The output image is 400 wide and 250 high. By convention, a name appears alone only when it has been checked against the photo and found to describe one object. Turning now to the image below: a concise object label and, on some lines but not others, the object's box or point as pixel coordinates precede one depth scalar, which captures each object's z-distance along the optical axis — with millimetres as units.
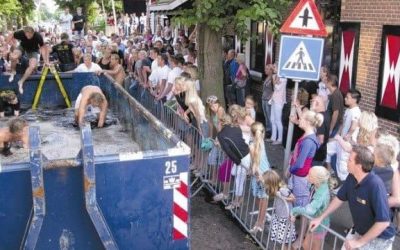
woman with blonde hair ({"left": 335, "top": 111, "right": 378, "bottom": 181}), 5621
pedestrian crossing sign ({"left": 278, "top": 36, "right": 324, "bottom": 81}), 5973
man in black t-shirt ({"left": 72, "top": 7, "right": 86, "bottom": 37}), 23875
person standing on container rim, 11496
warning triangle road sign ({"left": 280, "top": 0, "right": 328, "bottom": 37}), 5969
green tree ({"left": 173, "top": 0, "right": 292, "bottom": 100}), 8281
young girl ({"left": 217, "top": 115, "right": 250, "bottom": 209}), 6184
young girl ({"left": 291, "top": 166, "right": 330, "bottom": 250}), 4703
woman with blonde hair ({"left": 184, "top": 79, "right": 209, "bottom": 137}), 7623
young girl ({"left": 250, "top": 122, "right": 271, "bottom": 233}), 5844
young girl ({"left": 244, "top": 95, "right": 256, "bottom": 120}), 8078
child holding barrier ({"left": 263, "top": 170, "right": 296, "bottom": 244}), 5148
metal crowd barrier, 5645
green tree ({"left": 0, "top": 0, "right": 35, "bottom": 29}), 22500
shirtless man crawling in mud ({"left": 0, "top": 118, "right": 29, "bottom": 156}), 5375
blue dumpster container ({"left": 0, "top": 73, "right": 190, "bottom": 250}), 3410
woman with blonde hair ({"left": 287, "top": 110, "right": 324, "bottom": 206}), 5508
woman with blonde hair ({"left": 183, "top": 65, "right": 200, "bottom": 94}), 9805
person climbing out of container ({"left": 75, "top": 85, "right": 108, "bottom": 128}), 8266
